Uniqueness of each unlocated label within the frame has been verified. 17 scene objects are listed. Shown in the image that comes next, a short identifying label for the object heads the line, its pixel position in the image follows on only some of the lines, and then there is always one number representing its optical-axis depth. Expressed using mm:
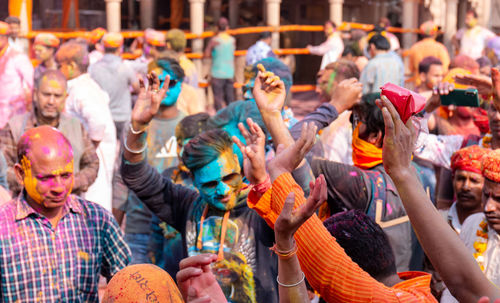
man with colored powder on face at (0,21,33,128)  7375
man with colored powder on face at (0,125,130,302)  3154
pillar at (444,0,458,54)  15648
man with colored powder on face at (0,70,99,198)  4895
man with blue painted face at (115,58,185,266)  4739
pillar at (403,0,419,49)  16047
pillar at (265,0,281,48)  14629
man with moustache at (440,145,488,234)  4176
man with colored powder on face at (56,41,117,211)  6315
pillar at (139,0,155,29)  15741
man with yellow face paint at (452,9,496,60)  12773
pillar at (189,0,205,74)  13797
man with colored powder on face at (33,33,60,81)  8438
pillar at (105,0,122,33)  13230
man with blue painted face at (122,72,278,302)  3215
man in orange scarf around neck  3398
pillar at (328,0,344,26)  15438
